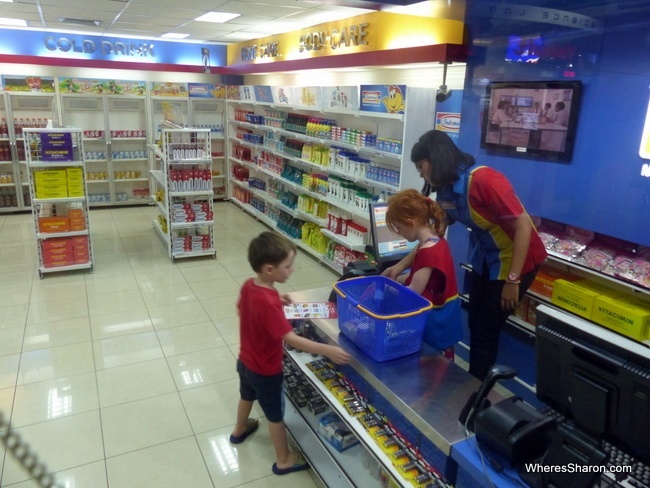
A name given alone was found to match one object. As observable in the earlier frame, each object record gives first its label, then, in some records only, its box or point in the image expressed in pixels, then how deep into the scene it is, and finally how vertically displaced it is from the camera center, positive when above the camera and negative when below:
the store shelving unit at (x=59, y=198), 5.73 -1.18
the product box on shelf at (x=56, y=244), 6.05 -1.77
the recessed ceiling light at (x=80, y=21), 7.85 +1.21
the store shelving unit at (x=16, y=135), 9.03 -0.72
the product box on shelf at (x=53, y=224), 5.97 -1.51
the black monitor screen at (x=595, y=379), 1.29 -0.71
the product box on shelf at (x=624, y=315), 2.86 -1.15
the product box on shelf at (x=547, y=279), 3.47 -1.14
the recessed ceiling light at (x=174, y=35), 9.17 +1.23
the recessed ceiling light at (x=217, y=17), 6.93 +1.21
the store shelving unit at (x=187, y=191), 6.55 -1.18
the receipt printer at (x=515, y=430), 1.57 -1.00
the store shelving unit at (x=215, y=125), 10.47 -0.48
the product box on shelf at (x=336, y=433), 2.72 -1.78
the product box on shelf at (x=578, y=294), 3.16 -1.14
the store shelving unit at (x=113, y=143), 9.72 -0.89
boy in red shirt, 2.44 -1.16
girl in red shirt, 2.56 -0.77
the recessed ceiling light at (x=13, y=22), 8.16 +1.22
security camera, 4.24 +0.14
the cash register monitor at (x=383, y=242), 3.31 -0.89
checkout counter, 1.88 -1.20
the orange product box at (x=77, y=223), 6.09 -1.52
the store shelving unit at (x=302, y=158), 4.64 -0.71
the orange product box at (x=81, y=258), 6.27 -1.99
